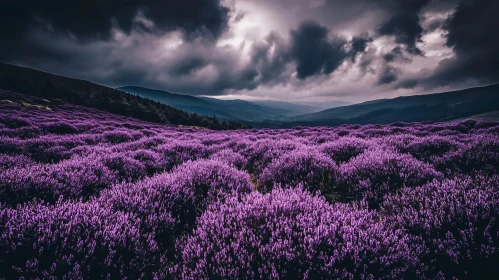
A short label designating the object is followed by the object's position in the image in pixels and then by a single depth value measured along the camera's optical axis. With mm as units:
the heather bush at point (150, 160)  6125
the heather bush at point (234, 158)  6461
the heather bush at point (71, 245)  1686
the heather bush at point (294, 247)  1712
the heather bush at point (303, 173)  4081
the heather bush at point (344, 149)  6336
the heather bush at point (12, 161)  5079
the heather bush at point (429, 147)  6086
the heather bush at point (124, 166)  5221
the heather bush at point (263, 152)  6392
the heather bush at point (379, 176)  3418
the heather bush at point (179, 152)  7008
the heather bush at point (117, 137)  11836
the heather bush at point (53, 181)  3104
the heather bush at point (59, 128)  13273
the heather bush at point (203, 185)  3178
